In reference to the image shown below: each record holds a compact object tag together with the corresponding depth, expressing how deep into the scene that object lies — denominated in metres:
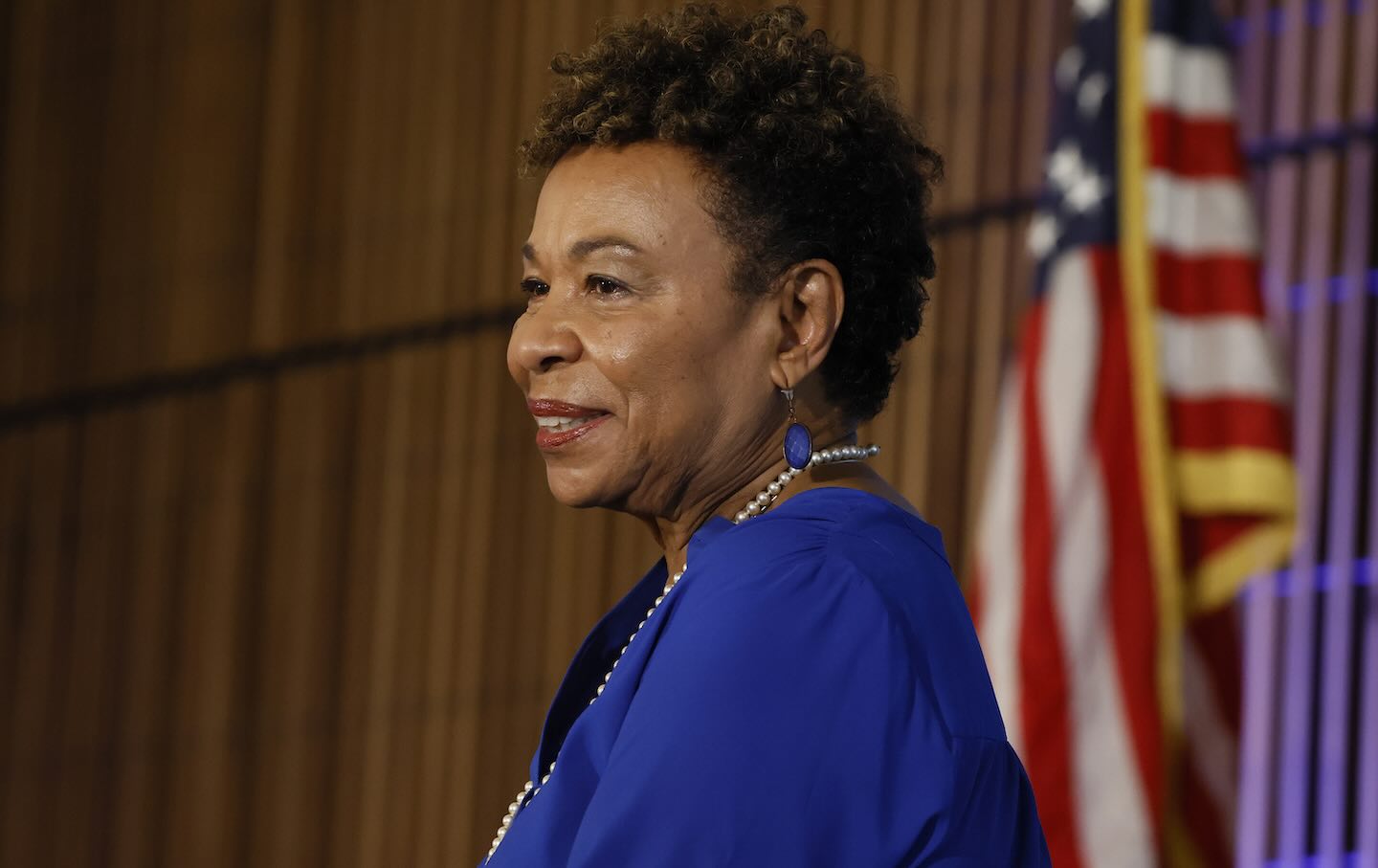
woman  2.75
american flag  6.27
